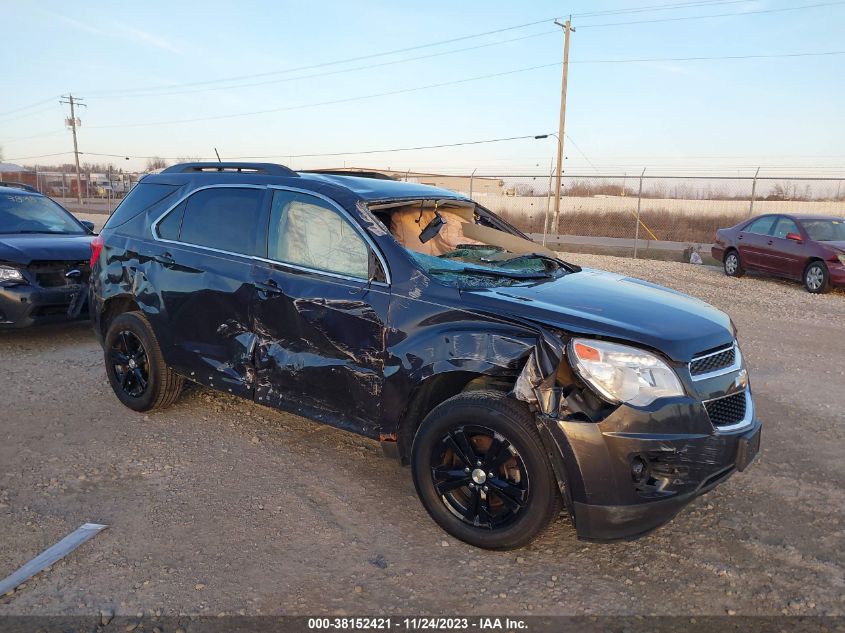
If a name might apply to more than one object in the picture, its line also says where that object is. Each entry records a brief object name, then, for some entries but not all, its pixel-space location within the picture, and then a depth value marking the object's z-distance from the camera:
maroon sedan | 11.69
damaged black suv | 2.97
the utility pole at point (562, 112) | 26.41
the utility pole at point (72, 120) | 57.67
